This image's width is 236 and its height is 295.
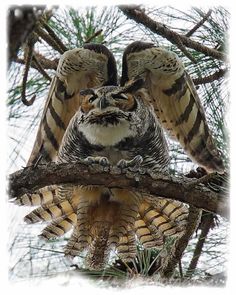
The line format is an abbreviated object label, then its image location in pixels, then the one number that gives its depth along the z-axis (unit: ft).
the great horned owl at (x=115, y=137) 38.92
